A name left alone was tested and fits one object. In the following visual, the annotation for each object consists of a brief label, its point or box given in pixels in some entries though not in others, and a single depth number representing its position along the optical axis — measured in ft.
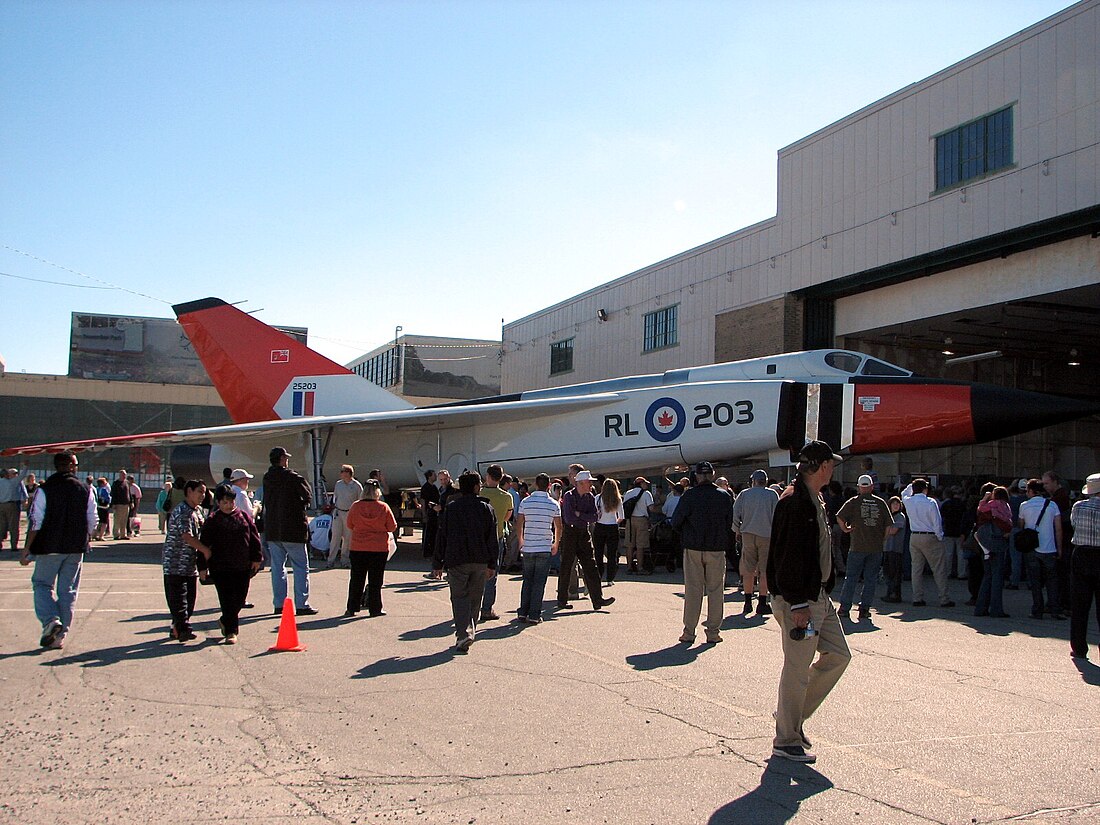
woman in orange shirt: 30.37
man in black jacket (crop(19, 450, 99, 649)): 24.45
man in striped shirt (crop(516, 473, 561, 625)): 30.09
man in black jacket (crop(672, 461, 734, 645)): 27.37
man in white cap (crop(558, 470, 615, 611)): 33.27
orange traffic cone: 24.29
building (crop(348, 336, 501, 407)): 169.17
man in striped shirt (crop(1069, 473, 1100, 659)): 25.61
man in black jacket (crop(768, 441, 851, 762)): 15.48
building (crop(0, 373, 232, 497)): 149.03
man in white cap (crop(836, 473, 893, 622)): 33.14
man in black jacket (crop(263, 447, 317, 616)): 29.53
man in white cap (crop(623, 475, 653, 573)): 49.52
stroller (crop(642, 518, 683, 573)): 51.44
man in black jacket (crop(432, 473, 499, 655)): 24.98
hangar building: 54.90
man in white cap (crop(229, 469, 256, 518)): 29.09
